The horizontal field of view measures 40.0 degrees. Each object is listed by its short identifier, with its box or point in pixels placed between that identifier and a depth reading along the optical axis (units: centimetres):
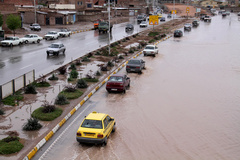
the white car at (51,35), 5284
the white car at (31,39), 4787
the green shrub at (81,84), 2457
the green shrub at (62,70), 2834
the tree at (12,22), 5175
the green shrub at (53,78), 2639
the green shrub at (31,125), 1614
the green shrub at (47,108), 1852
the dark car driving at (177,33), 6538
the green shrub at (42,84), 2433
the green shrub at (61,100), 2038
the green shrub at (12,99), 1992
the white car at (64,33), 5738
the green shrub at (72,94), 2188
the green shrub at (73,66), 3066
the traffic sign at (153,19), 7244
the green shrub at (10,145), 1358
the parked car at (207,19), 11787
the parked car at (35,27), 6400
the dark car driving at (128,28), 7450
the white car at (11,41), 4388
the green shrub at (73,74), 2744
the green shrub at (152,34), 6512
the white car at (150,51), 4112
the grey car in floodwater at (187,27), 8150
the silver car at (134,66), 3003
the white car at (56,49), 3788
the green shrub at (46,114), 1767
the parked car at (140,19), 9868
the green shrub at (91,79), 2675
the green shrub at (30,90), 2244
